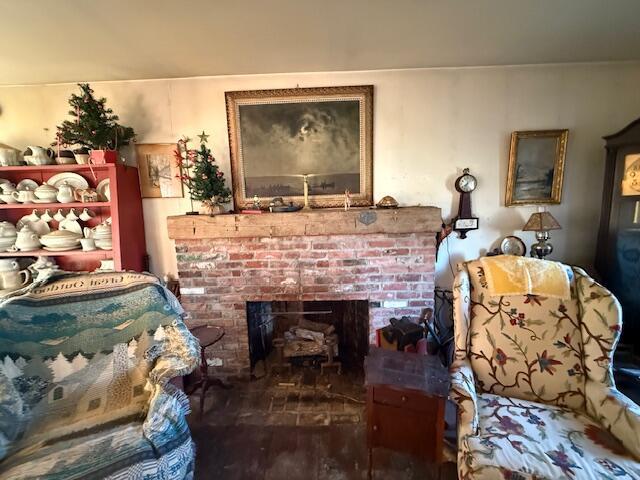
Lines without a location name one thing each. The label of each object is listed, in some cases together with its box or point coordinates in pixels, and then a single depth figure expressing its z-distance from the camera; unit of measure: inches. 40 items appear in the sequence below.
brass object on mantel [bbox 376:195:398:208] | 81.8
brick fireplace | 80.5
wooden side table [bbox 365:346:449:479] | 48.7
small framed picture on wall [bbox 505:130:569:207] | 83.1
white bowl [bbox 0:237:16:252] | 82.1
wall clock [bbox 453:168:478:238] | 84.0
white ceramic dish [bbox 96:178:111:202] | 86.5
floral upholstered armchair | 40.0
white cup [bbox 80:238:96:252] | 81.7
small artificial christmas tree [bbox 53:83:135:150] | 75.4
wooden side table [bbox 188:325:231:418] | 72.0
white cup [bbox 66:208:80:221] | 85.4
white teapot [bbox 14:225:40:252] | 81.4
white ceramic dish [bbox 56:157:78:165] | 81.5
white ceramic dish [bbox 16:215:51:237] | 86.0
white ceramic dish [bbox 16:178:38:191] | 84.5
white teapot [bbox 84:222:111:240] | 81.7
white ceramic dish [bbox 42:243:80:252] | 81.7
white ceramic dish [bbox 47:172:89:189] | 86.2
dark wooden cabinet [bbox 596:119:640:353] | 73.4
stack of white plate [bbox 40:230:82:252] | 80.9
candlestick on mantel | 83.3
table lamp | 78.9
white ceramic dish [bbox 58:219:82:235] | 85.7
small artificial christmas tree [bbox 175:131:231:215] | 79.6
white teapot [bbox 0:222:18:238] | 82.4
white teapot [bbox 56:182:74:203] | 80.7
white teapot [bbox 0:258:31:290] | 82.0
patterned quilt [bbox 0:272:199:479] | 42.1
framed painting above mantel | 84.0
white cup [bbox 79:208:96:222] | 85.7
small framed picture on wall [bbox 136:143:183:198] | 88.4
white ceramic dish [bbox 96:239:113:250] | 82.0
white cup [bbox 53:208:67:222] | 86.0
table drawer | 48.6
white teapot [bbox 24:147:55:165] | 80.0
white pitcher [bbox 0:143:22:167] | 80.9
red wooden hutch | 80.1
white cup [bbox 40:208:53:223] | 86.0
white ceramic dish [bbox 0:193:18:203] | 81.1
